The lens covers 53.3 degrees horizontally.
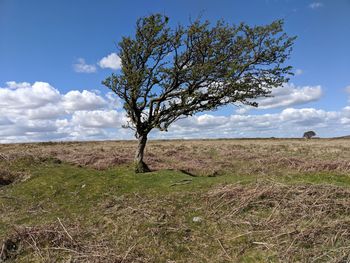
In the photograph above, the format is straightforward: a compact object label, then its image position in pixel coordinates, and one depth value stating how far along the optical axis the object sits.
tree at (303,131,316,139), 120.66
